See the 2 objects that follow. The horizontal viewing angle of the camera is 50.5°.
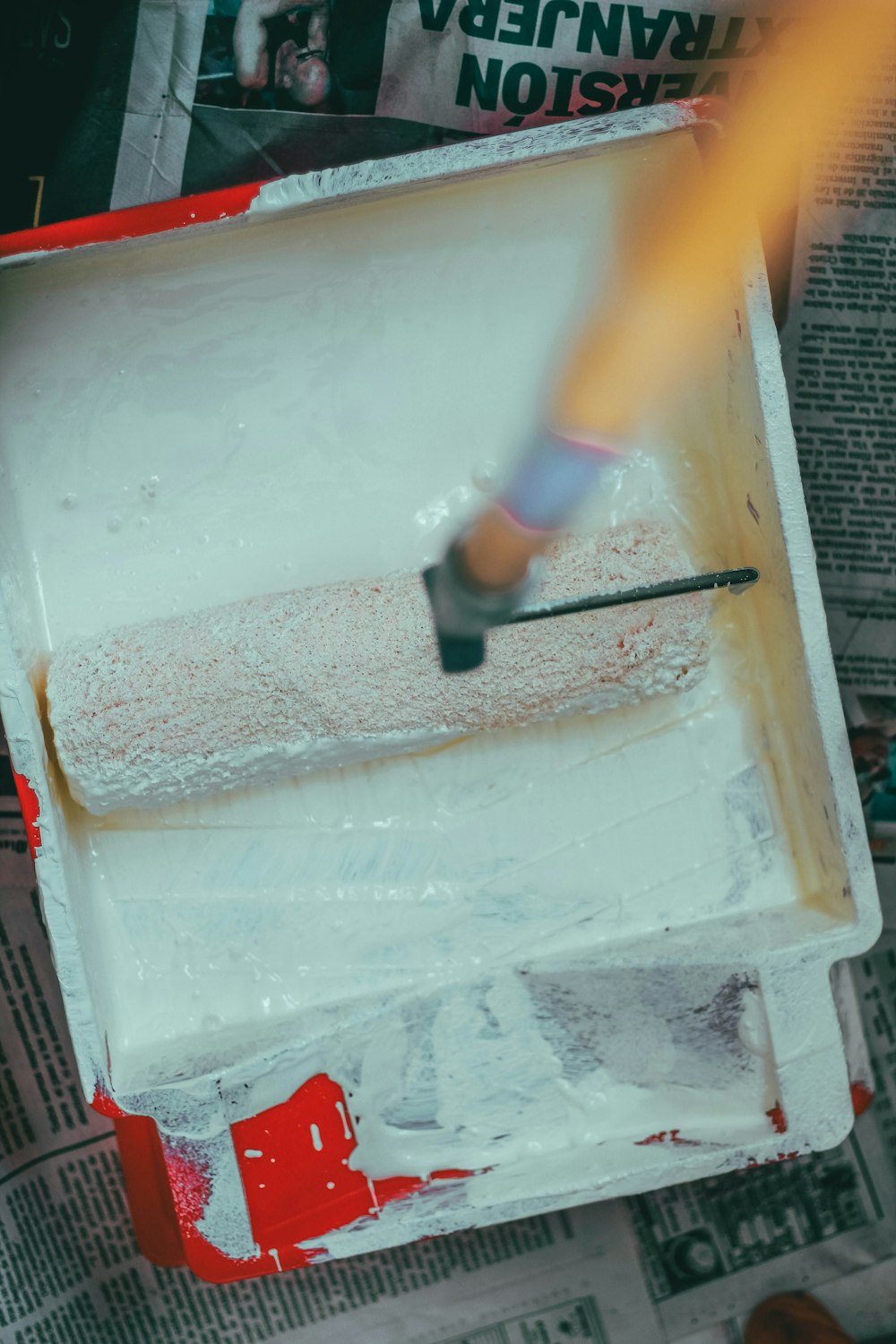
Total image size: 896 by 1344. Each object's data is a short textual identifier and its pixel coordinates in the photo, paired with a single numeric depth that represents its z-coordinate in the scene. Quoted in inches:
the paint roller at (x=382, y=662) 27.5
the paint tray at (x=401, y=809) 26.6
